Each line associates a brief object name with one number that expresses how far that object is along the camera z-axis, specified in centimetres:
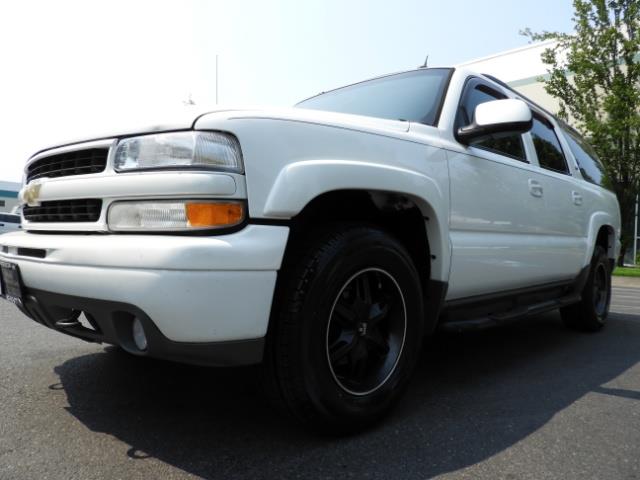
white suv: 169
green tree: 1379
